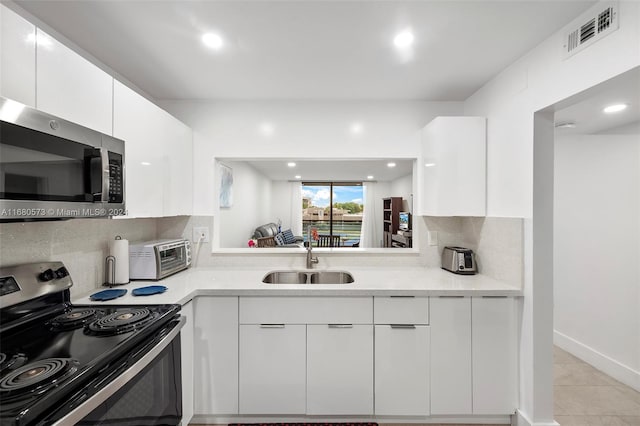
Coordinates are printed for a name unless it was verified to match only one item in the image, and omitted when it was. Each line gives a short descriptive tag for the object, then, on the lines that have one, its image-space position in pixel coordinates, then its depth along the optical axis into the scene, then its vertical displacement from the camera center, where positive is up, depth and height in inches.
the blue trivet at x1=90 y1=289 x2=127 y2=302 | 63.7 -18.4
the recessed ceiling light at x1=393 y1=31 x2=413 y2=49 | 61.4 +37.0
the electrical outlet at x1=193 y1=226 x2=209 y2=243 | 98.8 -7.0
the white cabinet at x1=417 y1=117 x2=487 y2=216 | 85.1 +13.6
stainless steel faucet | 95.5 -14.6
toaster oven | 79.7 -13.2
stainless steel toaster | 88.6 -14.9
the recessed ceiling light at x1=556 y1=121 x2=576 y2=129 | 96.0 +29.2
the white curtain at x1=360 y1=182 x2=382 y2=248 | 339.6 -6.7
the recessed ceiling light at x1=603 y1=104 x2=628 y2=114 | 80.6 +29.2
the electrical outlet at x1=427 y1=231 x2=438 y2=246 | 99.3 -8.6
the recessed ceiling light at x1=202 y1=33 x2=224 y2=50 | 62.3 +37.1
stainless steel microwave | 37.4 +6.5
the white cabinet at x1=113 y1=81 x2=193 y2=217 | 64.4 +14.6
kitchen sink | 95.7 -21.3
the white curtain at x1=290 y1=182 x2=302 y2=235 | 333.1 +6.9
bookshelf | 300.2 -5.8
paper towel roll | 74.9 -12.0
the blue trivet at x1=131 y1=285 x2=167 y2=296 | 67.0 -18.2
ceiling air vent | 50.9 +34.1
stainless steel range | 31.5 -19.2
